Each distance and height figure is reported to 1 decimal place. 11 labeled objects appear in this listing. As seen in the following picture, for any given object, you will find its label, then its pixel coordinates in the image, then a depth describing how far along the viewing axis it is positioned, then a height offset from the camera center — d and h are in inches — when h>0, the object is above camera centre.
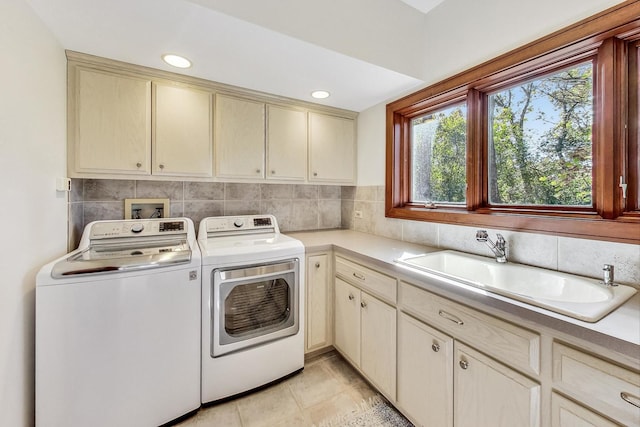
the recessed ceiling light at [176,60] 61.9 +36.6
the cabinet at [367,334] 60.4 -31.2
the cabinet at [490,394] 36.1 -27.3
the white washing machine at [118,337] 47.2 -24.0
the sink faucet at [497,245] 57.1 -7.1
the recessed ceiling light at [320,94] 82.0 +37.6
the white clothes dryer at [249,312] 61.4 -25.2
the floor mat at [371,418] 58.6 -46.7
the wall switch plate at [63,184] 57.1 +6.3
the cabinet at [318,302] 78.2 -27.2
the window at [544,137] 44.9 +16.4
